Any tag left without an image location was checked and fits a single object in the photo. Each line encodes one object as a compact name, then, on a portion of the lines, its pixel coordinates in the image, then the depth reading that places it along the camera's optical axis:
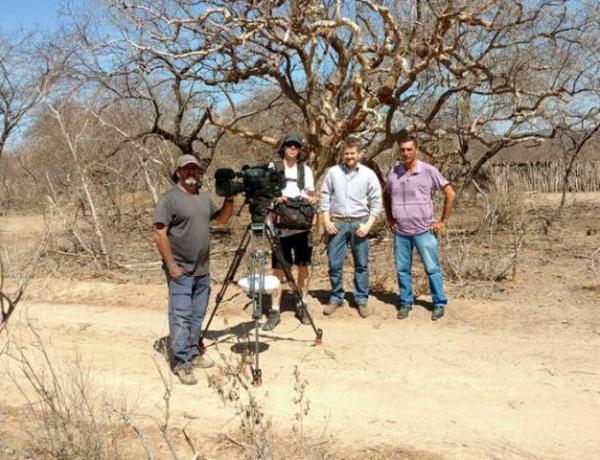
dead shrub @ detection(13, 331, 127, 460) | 3.15
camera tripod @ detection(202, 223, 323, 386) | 4.65
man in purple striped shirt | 6.14
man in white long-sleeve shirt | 6.16
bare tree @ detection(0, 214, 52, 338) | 3.31
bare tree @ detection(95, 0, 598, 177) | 8.88
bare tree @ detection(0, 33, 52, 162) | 15.05
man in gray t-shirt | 4.61
